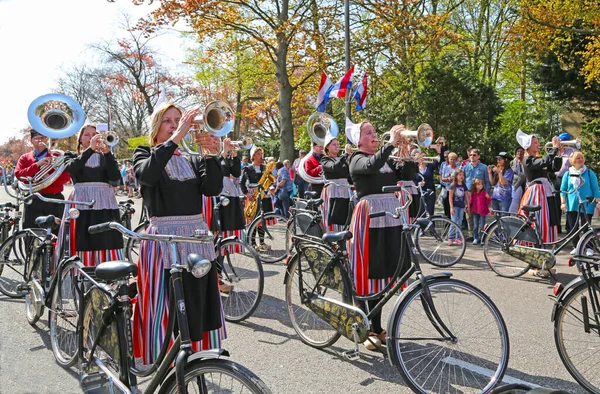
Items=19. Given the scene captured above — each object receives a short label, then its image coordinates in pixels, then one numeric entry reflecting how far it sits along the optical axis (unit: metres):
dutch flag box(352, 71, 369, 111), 13.98
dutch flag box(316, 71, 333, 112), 13.02
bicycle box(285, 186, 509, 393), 3.67
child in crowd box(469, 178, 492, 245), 10.73
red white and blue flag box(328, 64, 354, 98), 13.15
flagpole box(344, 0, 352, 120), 13.56
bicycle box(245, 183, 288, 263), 8.81
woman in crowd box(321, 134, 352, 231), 7.98
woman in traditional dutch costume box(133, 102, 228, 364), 3.36
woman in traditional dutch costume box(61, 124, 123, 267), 5.73
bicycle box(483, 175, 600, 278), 7.08
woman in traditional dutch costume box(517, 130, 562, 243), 7.64
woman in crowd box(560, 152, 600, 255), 7.85
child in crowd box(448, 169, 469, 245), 11.12
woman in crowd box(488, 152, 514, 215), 10.86
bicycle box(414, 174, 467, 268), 8.55
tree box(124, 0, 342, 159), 16.53
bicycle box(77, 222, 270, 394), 2.50
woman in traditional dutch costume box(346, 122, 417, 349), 4.56
